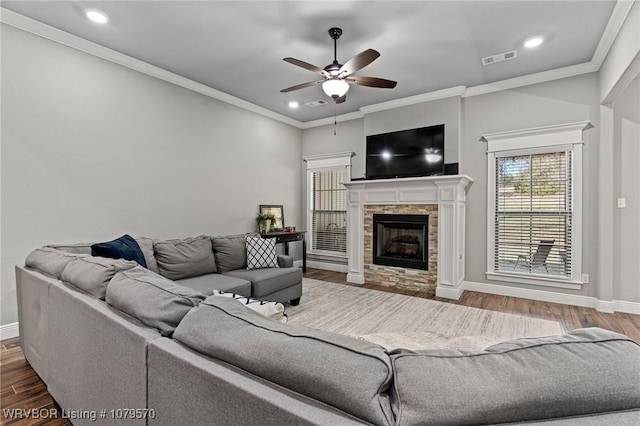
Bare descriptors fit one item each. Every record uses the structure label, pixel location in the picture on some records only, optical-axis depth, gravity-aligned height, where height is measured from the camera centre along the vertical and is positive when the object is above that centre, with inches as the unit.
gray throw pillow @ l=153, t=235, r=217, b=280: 124.8 -19.4
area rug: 120.3 -46.8
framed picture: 217.9 -0.2
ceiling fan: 114.3 +54.4
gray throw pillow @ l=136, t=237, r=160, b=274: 120.2 -16.6
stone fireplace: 171.0 -12.9
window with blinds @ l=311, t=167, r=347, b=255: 238.4 +0.5
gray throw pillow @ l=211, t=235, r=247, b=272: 142.9 -19.4
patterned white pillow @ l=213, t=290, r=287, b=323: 57.4 -18.3
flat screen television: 182.9 +36.6
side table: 199.5 -17.3
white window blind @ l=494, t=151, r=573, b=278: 157.9 -1.3
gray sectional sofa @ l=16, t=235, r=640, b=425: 24.6 -15.5
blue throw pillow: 94.6 -12.3
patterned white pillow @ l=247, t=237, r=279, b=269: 149.3 -20.7
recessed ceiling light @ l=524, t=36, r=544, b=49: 127.3 +71.8
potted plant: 211.0 -6.5
